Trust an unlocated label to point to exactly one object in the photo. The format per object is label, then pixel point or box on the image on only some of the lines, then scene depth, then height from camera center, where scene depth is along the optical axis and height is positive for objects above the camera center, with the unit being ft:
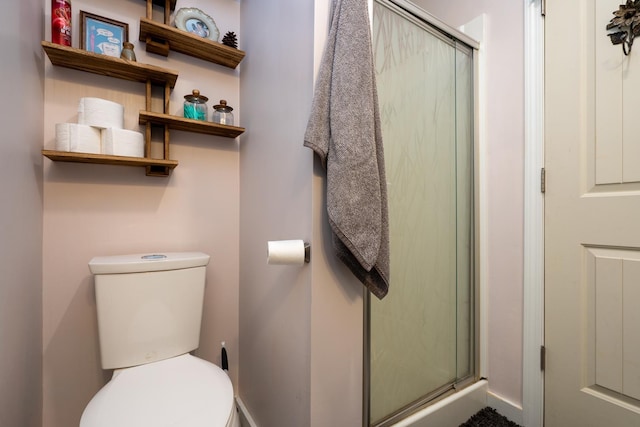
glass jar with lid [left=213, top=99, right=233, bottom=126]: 4.10 +1.44
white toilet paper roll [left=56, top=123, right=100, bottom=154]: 3.09 +0.81
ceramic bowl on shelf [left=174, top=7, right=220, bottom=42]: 3.86 +2.64
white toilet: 2.34 -1.58
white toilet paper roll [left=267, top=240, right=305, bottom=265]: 2.60 -0.38
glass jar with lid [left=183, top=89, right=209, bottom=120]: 3.92 +1.47
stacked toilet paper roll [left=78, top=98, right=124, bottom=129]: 3.22 +1.14
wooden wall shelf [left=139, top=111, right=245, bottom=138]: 3.51 +1.17
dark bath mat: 3.97 -2.98
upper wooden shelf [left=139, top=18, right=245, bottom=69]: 3.54 +2.29
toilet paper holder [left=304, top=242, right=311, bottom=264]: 2.76 -0.39
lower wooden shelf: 3.04 +0.60
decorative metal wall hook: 3.07 +2.09
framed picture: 3.42 +2.21
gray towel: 2.51 +0.68
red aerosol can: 3.11 +2.09
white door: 3.18 -0.10
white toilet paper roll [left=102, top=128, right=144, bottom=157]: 3.29 +0.82
